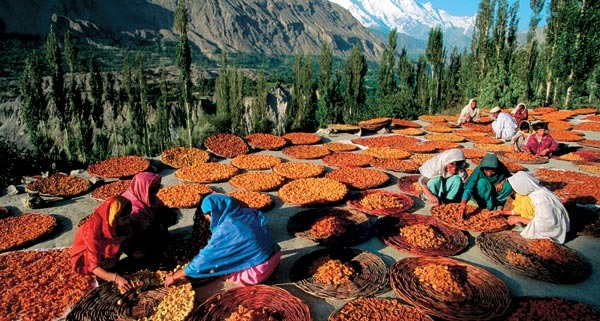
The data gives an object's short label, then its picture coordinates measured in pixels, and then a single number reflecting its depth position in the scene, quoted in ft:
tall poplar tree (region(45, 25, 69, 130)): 42.34
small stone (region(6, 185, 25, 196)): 16.31
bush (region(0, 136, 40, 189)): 23.17
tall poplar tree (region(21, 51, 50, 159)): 43.69
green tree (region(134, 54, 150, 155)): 62.03
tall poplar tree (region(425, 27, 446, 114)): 65.36
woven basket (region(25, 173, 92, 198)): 15.79
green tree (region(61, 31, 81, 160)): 46.37
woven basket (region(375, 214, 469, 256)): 11.50
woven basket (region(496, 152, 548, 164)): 22.49
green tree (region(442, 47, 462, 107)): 73.20
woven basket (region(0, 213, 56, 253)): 11.73
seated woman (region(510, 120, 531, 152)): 25.03
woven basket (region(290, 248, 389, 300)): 9.35
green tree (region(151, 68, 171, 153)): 62.42
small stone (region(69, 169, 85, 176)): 18.93
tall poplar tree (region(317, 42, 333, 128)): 60.54
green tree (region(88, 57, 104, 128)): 52.75
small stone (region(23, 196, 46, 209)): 14.85
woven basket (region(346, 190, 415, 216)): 14.73
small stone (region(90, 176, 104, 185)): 17.58
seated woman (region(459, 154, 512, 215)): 14.30
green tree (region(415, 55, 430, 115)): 69.36
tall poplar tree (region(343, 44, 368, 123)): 60.49
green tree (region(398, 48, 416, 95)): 70.20
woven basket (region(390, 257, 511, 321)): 8.44
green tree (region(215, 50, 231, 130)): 61.46
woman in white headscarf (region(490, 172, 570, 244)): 12.03
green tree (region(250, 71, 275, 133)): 56.15
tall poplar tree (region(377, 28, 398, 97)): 65.62
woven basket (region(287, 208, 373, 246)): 12.27
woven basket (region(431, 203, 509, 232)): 13.03
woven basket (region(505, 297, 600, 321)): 8.19
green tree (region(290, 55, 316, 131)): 63.41
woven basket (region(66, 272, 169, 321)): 8.46
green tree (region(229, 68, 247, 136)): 59.21
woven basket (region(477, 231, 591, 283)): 10.16
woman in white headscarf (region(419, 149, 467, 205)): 14.74
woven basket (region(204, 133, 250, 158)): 22.99
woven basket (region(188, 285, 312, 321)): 8.32
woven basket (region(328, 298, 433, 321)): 8.14
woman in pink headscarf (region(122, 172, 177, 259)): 10.75
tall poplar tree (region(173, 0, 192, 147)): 37.93
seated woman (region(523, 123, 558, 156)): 23.75
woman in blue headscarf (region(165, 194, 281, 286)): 9.14
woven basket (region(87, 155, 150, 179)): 18.35
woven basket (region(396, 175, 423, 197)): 17.27
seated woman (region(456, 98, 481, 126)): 35.94
